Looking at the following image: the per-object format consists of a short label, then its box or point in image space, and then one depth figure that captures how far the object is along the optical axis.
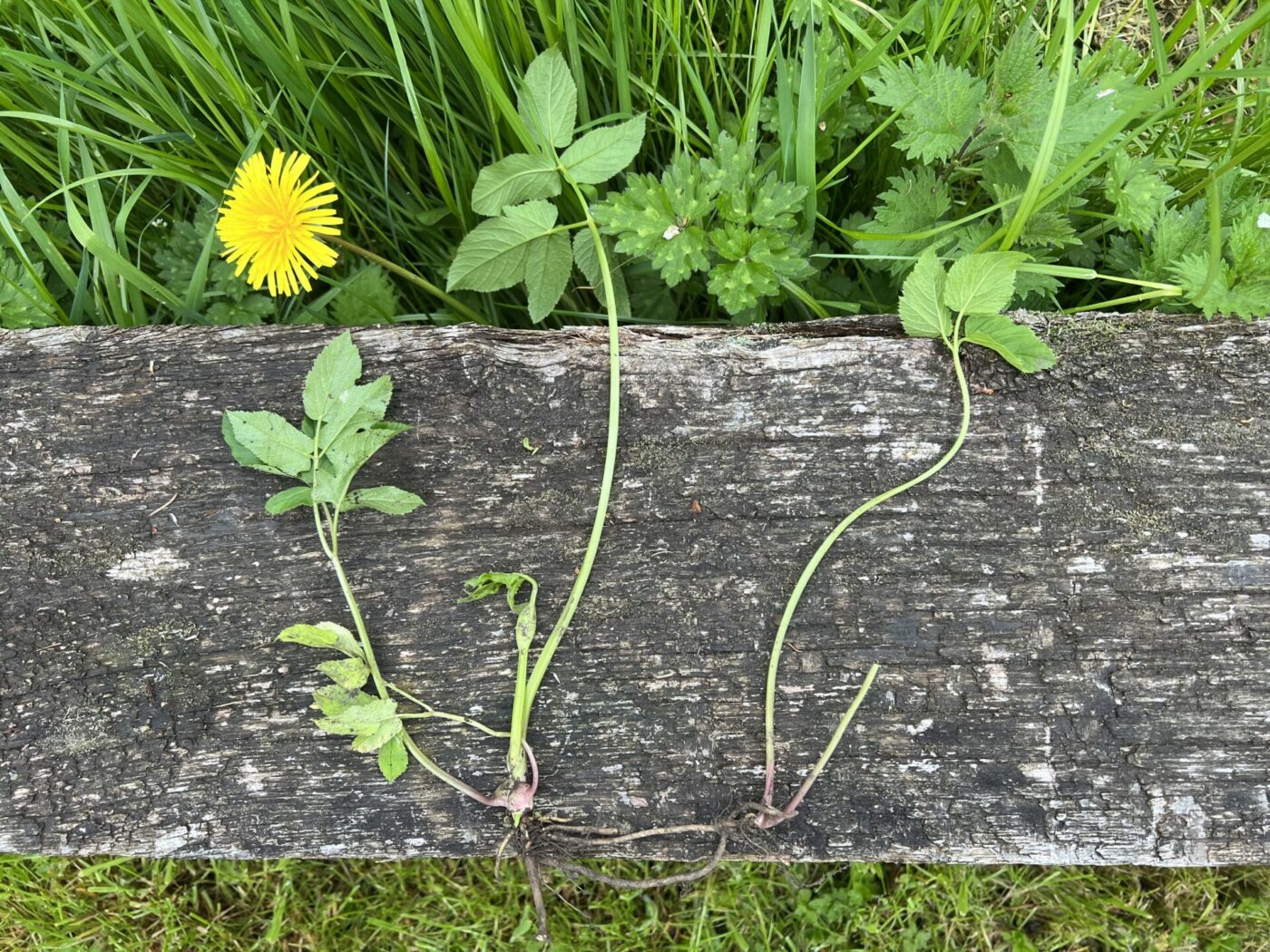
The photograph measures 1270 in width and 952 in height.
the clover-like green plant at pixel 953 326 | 0.31
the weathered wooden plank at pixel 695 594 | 0.31
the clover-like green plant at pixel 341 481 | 0.30
